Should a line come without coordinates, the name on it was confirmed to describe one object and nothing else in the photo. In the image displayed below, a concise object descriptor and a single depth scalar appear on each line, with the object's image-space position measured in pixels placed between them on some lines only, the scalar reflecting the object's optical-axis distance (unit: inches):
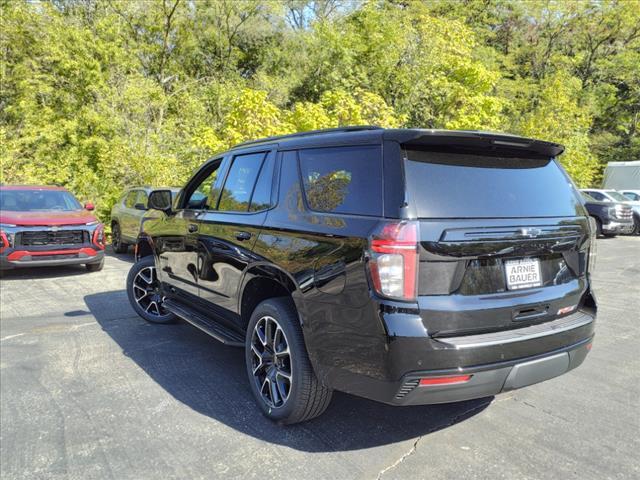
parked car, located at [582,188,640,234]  682.2
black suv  94.7
